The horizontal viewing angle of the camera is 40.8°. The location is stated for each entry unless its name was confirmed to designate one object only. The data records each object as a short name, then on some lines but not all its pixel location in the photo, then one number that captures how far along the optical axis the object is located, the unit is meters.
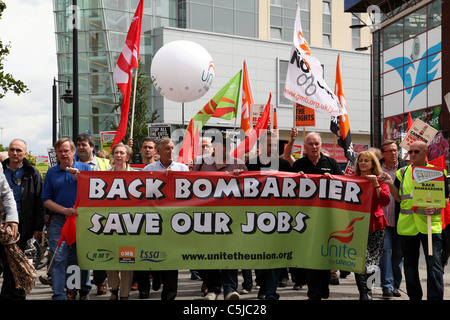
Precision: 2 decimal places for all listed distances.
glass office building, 39.56
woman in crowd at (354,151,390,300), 7.08
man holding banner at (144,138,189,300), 7.34
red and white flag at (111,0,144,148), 9.44
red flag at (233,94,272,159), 9.45
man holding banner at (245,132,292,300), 7.83
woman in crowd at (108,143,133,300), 7.14
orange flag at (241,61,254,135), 12.43
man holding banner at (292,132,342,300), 7.04
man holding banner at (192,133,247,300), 7.19
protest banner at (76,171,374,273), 6.80
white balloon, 12.90
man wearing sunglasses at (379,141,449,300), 6.80
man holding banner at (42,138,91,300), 6.95
